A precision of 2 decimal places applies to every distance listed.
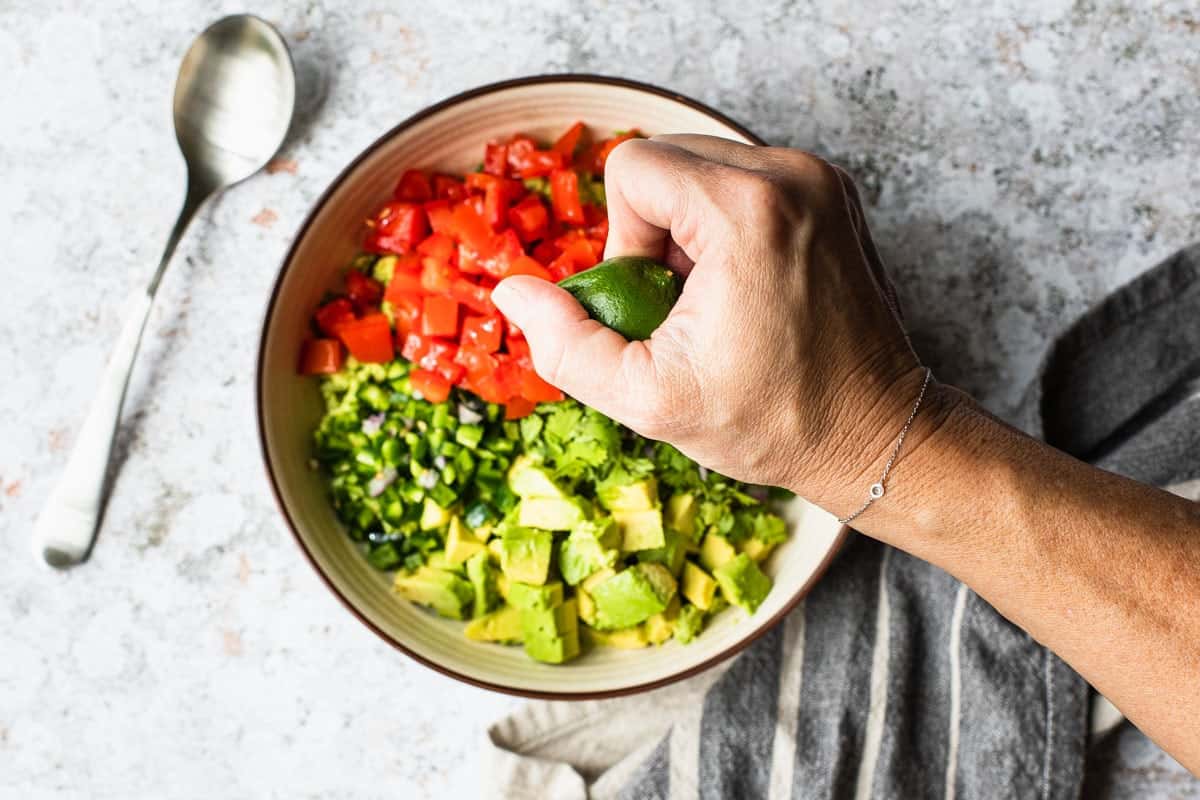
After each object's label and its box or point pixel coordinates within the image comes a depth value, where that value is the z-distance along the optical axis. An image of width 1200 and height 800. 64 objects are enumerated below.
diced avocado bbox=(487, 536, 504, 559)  0.61
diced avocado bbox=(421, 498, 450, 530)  0.61
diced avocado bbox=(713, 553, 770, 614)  0.60
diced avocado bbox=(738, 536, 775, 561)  0.61
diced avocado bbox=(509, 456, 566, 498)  0.60
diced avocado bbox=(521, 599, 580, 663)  0.60
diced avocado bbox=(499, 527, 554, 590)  0.60
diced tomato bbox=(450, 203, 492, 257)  0.60
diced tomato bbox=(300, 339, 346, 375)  0.61
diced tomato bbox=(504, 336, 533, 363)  0.60
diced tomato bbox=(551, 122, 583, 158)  0.61
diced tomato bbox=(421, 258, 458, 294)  0.60
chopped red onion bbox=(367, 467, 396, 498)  0.61
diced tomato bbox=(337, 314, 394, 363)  0.61
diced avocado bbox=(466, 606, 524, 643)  0.61
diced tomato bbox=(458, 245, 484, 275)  0.60
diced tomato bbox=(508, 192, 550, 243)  0.60
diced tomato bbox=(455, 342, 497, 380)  0.60
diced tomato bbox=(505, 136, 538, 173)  0.61
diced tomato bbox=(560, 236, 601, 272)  0.59
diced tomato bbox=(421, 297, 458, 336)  0.60
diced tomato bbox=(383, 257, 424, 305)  0.61
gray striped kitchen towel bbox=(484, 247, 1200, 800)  0.62
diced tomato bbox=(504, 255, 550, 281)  0.58
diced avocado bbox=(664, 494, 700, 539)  0.61
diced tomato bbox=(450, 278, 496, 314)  0.60
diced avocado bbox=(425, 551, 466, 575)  0.61
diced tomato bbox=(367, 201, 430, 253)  0.61
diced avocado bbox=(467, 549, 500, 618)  0.61
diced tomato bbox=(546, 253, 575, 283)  0.59
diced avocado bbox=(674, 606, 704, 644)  0.61
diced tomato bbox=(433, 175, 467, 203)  0.62
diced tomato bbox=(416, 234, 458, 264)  0.60
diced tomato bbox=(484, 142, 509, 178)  0.61
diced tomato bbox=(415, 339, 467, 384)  0.60
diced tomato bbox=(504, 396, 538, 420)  0.60
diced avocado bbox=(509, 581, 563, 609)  0.60
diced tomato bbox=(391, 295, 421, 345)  0.61
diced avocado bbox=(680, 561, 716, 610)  0.61
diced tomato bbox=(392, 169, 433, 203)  0.61
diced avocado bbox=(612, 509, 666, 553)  0.60
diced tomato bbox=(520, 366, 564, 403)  0.59
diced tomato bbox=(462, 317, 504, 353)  0.60
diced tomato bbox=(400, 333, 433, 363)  0.61
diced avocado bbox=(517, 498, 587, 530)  0.59
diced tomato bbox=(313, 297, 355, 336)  0.62
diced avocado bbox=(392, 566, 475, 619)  0.61
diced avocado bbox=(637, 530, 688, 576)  0.60
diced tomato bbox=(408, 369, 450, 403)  0.61
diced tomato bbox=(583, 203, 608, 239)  0.60
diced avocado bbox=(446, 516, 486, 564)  0.61
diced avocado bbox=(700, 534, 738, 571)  0.61
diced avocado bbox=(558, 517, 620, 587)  0.59
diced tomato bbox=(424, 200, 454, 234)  0.61
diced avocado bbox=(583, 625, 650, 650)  0.61
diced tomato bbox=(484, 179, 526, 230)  0.60
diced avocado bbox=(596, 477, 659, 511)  0.60
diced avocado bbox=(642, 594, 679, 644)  0.61
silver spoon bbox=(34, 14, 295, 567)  0.63
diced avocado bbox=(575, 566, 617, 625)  0.60
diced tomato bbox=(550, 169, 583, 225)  0.60
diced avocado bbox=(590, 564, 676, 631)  0.59
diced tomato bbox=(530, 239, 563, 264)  0.60
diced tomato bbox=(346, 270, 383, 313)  0.62
